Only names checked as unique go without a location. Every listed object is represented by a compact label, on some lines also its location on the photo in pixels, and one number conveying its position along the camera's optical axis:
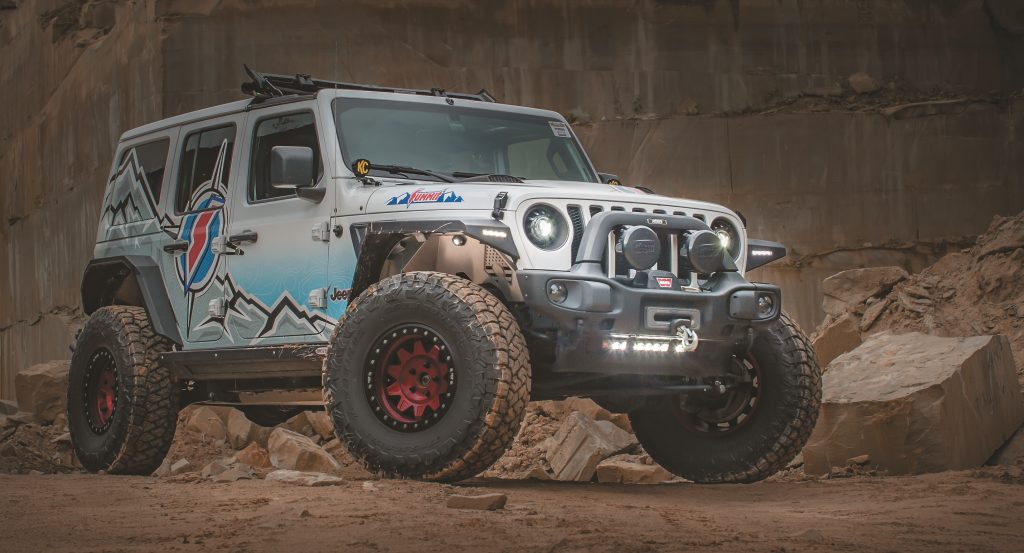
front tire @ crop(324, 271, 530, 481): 6.75
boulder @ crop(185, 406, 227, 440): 13.93
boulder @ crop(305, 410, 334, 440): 13.74
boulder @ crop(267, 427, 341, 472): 10.84
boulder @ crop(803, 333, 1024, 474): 8.55
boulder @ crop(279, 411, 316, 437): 13.94
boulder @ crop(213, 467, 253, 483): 8.11
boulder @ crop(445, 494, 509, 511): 6.05
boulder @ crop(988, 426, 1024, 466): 8.91
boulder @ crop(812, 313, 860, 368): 12.73
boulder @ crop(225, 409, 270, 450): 13.59
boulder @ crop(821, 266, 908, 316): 13.91
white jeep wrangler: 6.99
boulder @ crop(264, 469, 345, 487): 7.24
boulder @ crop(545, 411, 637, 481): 10.52
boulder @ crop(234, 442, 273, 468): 12.32
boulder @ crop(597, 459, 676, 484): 9.50
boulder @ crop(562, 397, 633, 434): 12.91
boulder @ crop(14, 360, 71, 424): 14.98
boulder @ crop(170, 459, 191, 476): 10.20
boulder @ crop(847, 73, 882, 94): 17.27
